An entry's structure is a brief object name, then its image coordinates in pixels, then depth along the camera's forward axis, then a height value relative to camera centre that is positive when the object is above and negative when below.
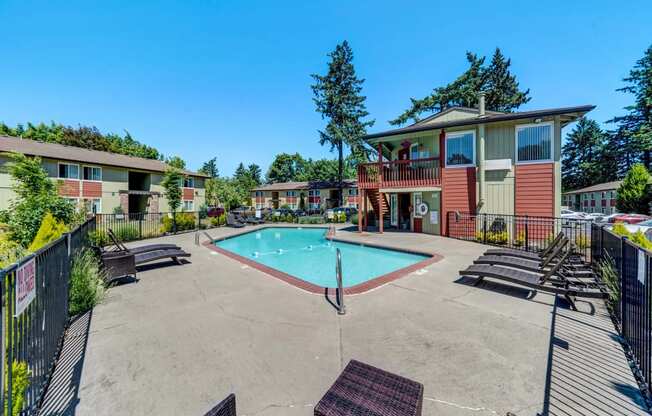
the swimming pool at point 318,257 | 9.08 -2.32
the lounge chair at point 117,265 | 6.32 -1.47
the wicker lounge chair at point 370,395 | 2.01 -1.60
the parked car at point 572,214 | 25.17 -0.97
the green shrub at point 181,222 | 16.61 -1.11
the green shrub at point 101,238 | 11.23 -1.44
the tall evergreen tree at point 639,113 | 29.16 +11.99
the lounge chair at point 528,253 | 7.33 -1.42
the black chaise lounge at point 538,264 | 6.10 -1.50
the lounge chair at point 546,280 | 4.89 -1.60
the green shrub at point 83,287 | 4.73 -1.57
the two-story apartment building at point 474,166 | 12.03 +2.06
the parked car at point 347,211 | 26.66 -0.59
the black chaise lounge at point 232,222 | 20.55 -1.32
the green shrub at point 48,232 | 5.27 -0.54
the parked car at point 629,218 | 20.13 -1.09
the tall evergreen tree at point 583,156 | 43.25 +8.55
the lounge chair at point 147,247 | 7.95 -1.37
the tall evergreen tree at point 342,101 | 30.30 +12.31
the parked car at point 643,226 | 13.56 -1.20
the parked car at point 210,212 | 27.41 -0.74
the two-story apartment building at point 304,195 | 40.08 +1.82
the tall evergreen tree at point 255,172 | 82.12 +10.70
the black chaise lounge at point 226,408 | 1.80 -1.49
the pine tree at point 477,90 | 30.73 +14.10
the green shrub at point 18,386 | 1.86 -1.34
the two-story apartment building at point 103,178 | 18.97 +2.53
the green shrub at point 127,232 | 13.68 -1.38
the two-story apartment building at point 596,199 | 33.14 +0.83
